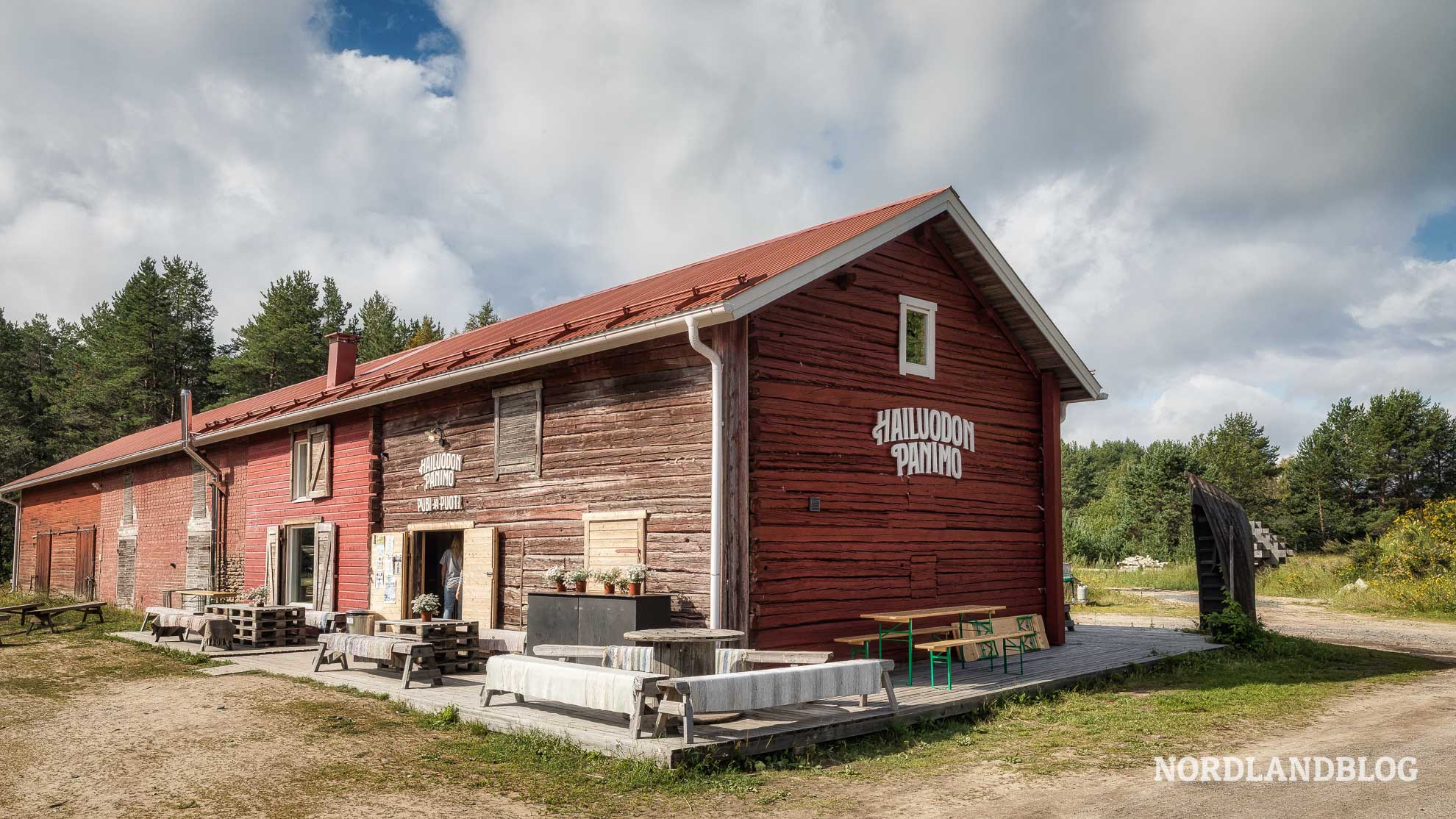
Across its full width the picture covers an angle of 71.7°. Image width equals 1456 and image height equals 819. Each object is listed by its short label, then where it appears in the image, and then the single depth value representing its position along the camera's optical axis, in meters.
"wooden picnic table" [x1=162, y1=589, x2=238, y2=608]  19.27
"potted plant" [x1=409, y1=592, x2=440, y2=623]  13.84
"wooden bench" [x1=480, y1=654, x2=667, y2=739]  8.05
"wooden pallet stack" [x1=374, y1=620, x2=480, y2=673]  12.19
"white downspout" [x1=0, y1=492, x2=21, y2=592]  35.53
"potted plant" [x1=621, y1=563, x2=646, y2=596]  11.21
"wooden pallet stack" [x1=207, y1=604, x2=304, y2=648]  16.06
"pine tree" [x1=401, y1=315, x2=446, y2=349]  55.69
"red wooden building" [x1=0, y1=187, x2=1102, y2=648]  11.20
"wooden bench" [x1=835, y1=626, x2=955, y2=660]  11.33
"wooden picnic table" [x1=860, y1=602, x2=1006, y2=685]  11.29
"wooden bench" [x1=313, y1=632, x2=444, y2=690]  11.31
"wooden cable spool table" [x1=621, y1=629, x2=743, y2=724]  9.14
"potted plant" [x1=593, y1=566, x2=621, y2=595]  11.39
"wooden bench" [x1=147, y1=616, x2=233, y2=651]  15.75
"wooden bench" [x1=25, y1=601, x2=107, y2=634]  20.30
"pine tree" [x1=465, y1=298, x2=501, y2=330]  60.59
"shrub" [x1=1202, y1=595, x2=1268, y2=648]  14.77
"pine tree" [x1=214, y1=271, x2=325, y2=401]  48.44
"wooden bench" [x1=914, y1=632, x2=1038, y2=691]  10.57
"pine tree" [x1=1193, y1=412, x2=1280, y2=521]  55.44
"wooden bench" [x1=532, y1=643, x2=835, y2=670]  9.34
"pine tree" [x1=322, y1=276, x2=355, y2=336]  54.66
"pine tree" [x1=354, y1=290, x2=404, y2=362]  55.28
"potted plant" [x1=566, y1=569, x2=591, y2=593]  11.73
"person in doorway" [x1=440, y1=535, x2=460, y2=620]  16.08
